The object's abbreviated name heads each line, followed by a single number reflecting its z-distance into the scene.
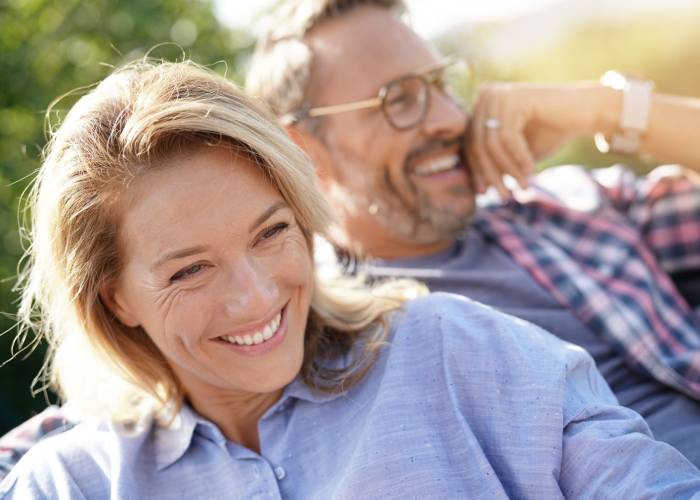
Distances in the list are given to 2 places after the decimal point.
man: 1.44
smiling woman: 1.12
